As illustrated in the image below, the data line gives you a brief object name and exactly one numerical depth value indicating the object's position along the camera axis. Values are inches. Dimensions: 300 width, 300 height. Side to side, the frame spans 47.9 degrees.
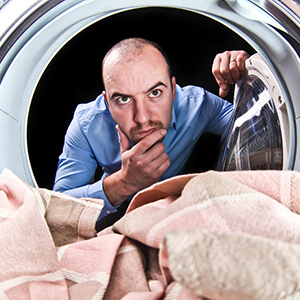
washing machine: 27.5
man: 34.2
